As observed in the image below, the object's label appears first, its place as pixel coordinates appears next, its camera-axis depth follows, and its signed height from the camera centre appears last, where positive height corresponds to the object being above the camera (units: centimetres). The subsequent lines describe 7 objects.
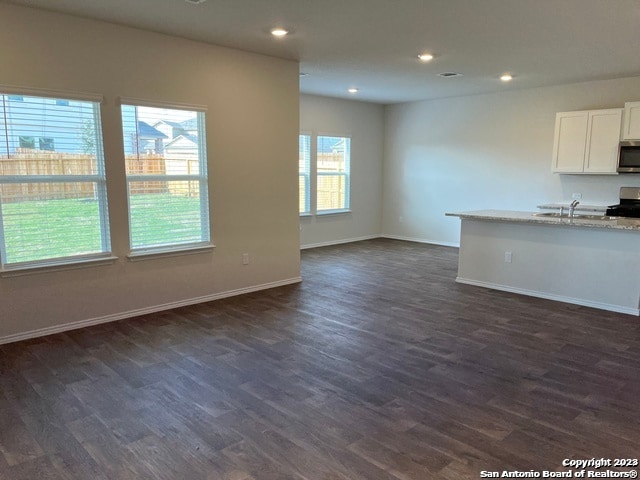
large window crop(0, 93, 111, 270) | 357 -8
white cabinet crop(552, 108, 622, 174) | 595 +42
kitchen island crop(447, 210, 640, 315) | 451 -93
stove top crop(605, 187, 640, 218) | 593 -44
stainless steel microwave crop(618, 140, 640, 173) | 579 +19
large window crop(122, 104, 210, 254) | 422 -5
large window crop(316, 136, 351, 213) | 810 -3
